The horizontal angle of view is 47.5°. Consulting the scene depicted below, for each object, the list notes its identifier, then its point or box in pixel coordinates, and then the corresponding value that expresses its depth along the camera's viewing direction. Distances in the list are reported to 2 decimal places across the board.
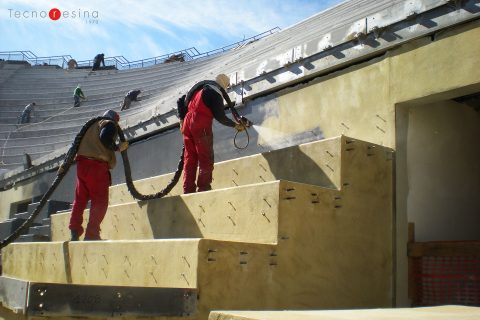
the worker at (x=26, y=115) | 19.86
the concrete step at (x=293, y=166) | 4.41
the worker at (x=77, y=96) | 20.11
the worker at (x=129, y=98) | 15.15
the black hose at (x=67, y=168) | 5.66
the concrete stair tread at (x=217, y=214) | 3.88
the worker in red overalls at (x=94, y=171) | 5.57
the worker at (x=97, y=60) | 26.12
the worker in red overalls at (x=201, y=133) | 5.17
